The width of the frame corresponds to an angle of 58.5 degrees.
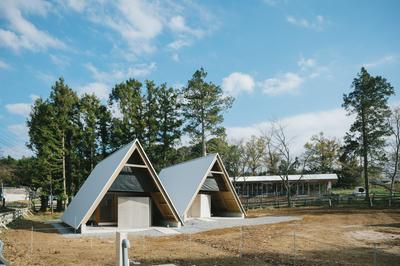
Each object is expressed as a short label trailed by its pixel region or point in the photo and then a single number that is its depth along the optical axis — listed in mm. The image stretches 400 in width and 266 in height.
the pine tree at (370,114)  32750
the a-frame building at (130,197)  19000
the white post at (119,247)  5734
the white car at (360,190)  44000
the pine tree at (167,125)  38906
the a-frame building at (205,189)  22641
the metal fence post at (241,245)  11090
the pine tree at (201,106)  39375
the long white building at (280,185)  49500
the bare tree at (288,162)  38062
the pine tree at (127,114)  37250
